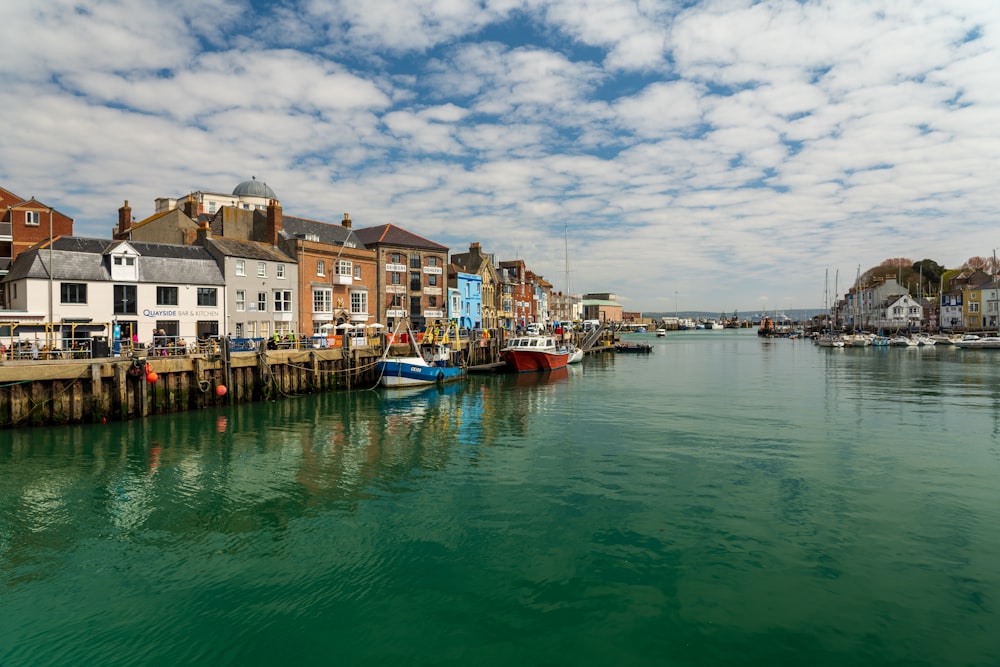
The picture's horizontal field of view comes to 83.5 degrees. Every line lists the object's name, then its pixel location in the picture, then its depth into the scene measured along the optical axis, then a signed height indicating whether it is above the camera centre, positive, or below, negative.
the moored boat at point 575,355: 72.47 -3.14
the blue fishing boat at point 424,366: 43.62 -2.75
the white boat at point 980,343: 90.06 -2.94
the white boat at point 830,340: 101.62 -2.59
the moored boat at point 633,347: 99.06 -3.08
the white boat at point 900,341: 99.82 -2.76
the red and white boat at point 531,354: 57.53 -2.38
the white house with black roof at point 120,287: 37.81 +3.69
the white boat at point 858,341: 103.50 -2.66
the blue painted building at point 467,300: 74.81 +4.60
